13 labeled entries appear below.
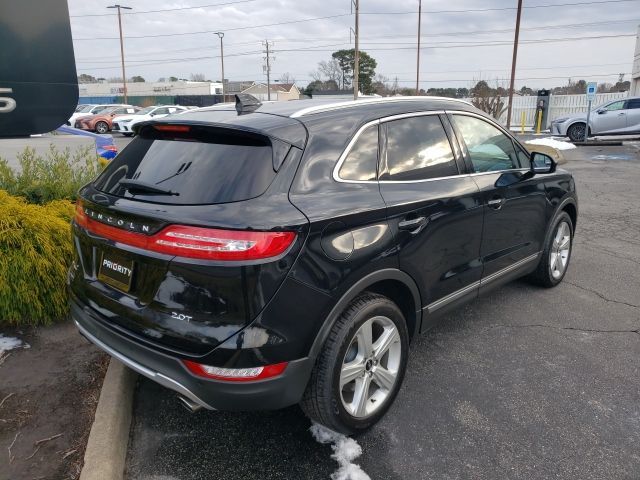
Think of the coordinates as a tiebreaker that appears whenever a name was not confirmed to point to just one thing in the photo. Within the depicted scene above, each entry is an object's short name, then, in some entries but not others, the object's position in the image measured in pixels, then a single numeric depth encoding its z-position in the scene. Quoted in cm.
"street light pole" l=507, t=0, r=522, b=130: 2609
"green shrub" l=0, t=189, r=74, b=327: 360
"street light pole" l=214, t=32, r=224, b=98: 6543
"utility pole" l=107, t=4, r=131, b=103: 4759
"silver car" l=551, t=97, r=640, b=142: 2002
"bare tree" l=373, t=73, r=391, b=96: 6525
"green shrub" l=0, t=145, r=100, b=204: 451
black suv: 219
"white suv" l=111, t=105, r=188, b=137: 2692
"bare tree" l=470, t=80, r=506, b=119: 3017
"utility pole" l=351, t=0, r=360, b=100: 3686
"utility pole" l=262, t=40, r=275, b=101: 7401
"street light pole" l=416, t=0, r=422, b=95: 4027
